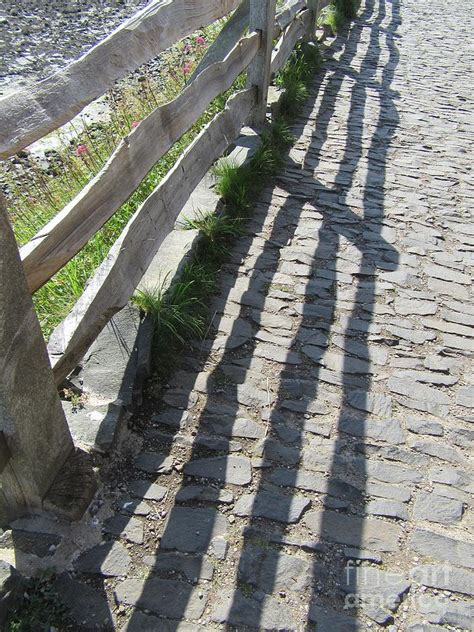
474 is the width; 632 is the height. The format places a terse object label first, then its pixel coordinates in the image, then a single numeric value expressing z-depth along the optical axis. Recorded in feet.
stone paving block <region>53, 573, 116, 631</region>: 6.49
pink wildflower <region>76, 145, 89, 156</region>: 15.67
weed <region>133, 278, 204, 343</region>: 10.09
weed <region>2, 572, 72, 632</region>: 6.11
